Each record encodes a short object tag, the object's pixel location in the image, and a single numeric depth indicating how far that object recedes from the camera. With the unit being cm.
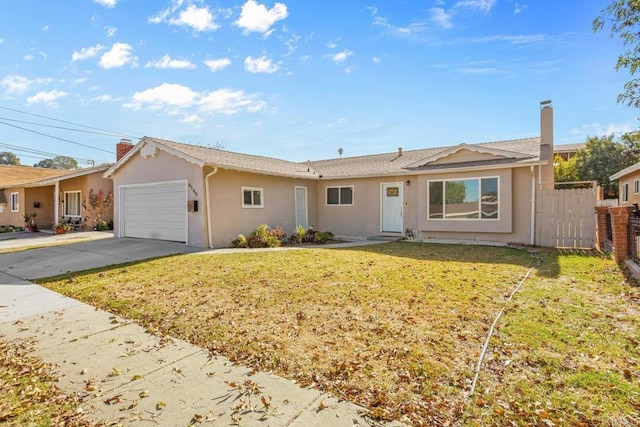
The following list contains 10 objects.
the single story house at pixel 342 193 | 1158
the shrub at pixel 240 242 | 1209
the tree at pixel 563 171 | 2427
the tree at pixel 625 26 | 665
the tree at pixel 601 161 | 2561
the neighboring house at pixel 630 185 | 1514
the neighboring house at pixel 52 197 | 1838
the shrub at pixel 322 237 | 1370
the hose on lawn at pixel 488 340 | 298
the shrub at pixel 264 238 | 1228
